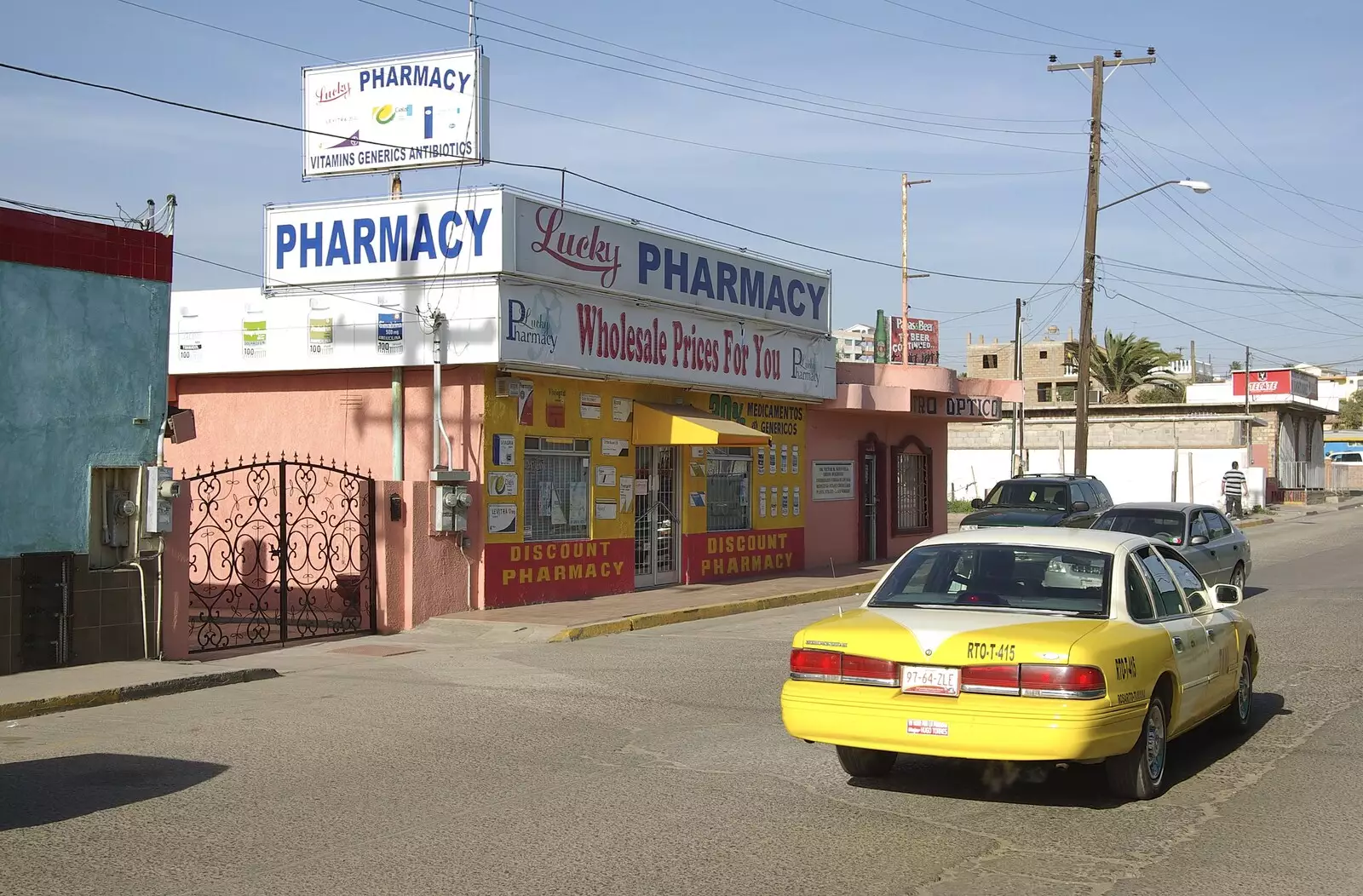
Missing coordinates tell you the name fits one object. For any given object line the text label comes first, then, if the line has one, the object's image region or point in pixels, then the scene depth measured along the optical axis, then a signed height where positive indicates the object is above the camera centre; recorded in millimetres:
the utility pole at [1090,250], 32500 +5407
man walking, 50438 -566
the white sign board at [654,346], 18609 +2005
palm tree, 67562 +5654
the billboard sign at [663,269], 18984 +3248
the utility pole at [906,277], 40719 +6349
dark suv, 22953 -504
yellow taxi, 7008 -1010
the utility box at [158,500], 13789 -320
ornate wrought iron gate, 17031 -1179
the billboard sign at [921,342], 43031 +4215
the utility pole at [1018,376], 41625 +3283
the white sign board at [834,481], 27214 -160
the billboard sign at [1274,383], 67312 +4696
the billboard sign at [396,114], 20156 +5399
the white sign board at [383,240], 18281 +3200
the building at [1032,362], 102319 +8738
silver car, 19391 -812
